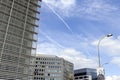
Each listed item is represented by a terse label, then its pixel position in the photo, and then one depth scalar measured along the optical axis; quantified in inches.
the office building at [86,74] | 3437.6
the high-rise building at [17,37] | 1490.3
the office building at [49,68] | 2914.7
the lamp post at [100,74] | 373.6
